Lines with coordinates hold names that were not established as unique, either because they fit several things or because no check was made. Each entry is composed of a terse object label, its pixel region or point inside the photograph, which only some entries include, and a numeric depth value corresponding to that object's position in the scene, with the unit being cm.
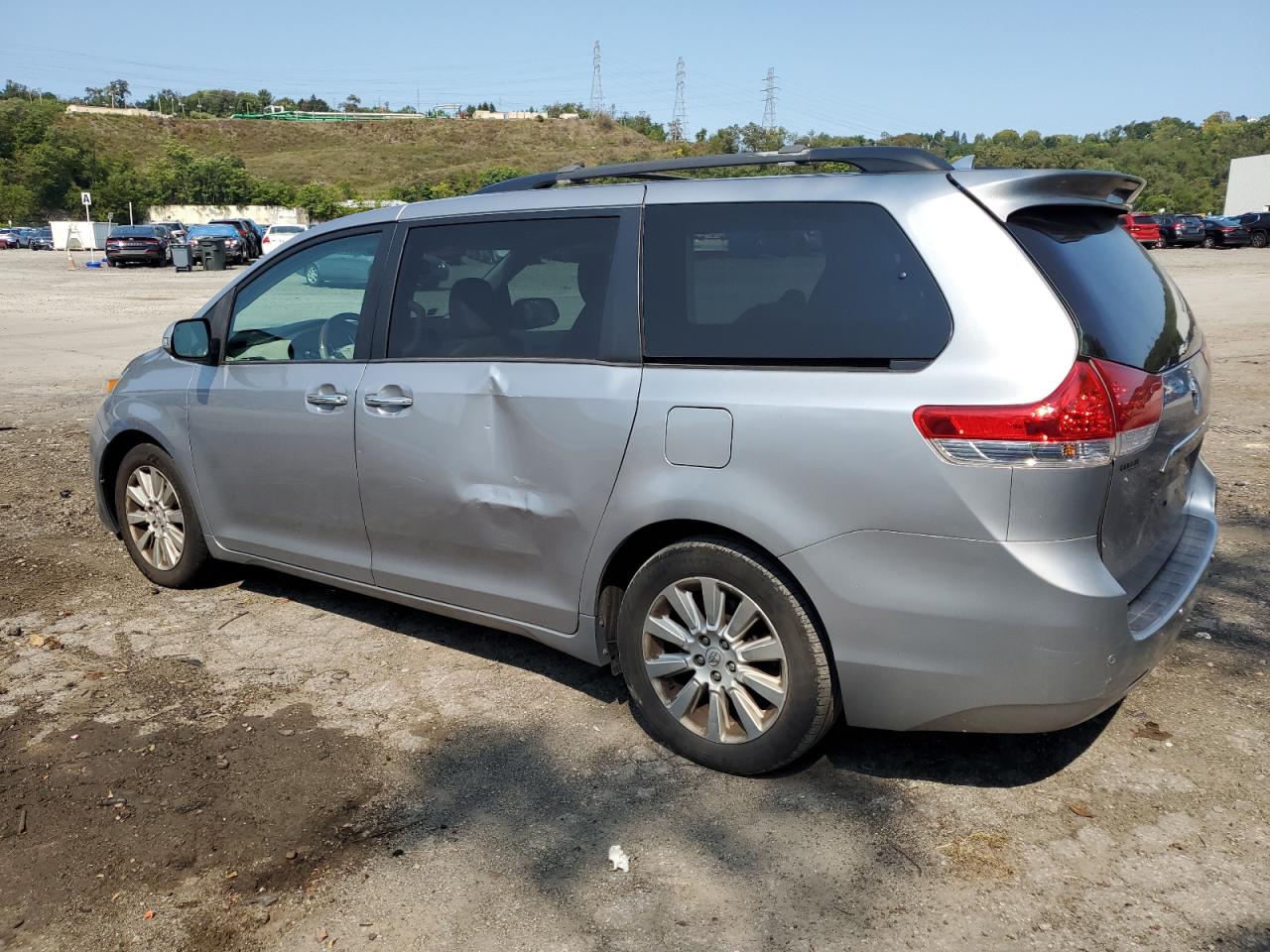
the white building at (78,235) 6153
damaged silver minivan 287
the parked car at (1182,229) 4703
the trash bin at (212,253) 3875
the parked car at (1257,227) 4662
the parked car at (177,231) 4281
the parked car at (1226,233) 4647
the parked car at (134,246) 4203
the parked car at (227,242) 4047
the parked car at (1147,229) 4309
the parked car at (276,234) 3828
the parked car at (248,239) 4238
